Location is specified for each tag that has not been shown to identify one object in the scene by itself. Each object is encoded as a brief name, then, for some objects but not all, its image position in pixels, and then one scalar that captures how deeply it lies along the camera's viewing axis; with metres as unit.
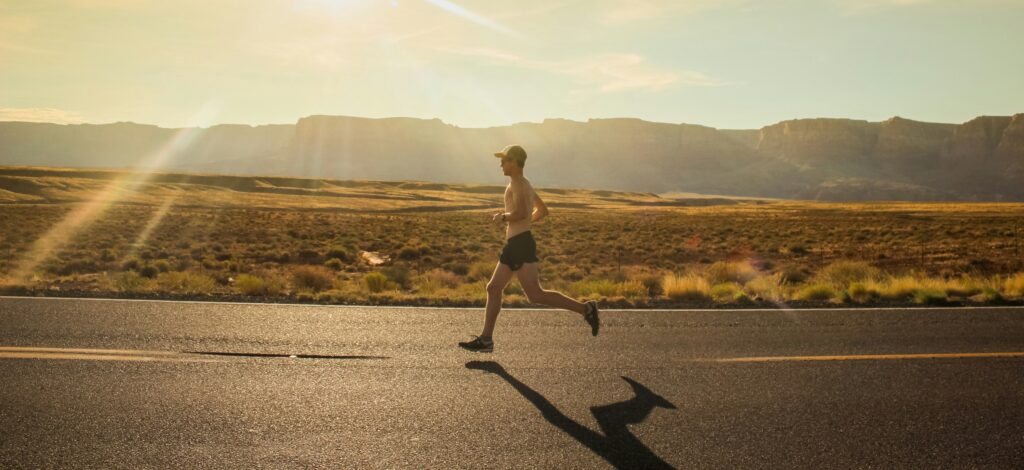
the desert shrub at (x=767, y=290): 10.20
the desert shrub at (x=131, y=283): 10.52
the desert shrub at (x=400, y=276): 14.09
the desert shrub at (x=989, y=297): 9.54
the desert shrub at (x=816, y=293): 10.41
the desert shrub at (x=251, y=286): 10.46
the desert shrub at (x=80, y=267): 18.64
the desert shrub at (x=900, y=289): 10.40
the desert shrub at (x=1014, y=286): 10.37
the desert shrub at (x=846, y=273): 14.90
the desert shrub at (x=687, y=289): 10.84
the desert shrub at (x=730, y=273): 16.75
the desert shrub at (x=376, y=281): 12.04
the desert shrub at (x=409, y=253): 25.16
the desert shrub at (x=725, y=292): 10.34
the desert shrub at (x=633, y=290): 10.91
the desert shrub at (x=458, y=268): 20.34
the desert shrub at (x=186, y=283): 10.49
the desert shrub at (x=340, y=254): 23.78
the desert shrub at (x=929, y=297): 9.57
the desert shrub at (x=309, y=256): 23.43
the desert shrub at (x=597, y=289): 11.09
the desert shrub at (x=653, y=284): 12.73
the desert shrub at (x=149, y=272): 17.45
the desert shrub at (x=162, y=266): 18.86
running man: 6.20
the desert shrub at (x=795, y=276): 17.18
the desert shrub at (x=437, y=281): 11.53
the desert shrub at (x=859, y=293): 10.04
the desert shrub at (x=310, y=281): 12.78
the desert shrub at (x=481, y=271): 17.60
